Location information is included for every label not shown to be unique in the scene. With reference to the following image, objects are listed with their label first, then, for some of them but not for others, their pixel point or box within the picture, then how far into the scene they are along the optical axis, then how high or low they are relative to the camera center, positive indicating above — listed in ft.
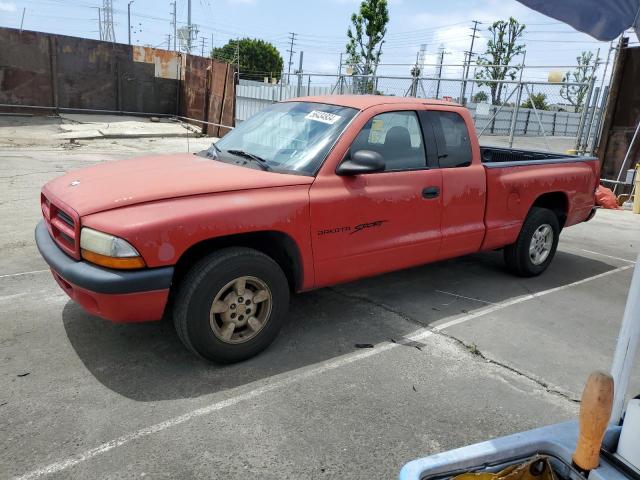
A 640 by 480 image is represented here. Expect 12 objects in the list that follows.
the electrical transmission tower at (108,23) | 221.25 +23.12
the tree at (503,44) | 127.24 +16.86
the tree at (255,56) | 221.13 +14.81
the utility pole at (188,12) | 152.00 +20.92
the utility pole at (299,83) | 55.80 +1.26
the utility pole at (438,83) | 51.40 +2.34
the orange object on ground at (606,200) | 36.04 -5.20
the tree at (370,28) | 107.04 +14.99
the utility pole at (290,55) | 214.18 +17.70
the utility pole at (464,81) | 47.73 +2.53
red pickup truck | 10.14 -2.67
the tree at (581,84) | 38.05 +2.99
